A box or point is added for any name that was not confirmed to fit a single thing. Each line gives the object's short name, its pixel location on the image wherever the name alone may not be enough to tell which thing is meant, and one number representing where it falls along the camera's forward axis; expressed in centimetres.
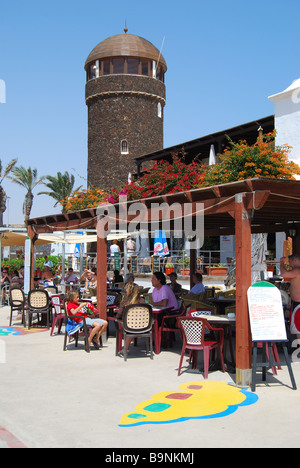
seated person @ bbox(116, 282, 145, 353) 858
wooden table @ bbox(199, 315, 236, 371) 715
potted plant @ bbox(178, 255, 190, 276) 2133
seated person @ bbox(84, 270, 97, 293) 1280
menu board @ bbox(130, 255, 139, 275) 2383
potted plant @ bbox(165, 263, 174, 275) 2192
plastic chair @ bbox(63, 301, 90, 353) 896
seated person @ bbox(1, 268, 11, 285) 1833
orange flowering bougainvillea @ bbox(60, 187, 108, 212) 3519
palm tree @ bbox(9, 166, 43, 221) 4826
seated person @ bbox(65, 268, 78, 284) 1749
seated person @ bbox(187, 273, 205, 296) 1004
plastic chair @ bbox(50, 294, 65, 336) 1055
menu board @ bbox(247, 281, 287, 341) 635
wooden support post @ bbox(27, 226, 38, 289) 1379
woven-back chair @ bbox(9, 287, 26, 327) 1232
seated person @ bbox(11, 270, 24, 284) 1748
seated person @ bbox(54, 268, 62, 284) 2076
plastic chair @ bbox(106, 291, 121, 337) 1095
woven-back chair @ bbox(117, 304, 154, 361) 827
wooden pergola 654
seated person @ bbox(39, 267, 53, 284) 1479
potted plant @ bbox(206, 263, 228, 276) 2117
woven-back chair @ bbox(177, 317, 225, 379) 694
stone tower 3816
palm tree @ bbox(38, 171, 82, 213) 4750
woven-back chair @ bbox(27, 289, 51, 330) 1141
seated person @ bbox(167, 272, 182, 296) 1167
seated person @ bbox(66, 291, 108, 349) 904
